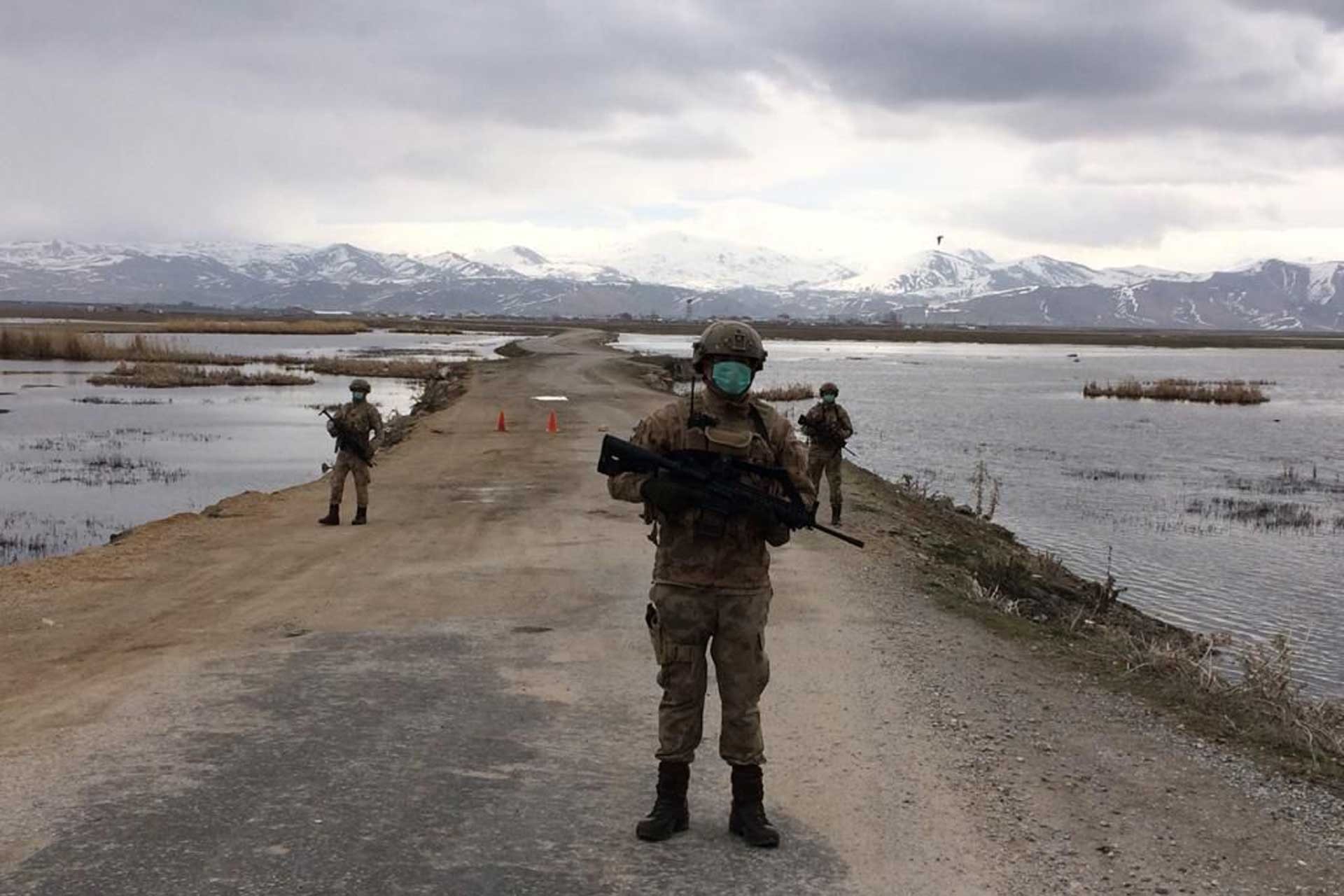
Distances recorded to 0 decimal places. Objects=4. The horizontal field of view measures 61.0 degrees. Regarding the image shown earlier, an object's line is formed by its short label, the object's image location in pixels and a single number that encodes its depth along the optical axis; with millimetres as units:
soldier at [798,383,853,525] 15062
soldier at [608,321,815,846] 5418
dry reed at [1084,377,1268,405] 53406
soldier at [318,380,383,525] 14875
